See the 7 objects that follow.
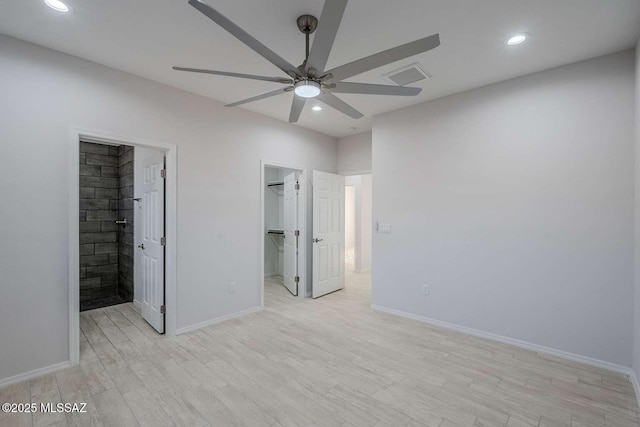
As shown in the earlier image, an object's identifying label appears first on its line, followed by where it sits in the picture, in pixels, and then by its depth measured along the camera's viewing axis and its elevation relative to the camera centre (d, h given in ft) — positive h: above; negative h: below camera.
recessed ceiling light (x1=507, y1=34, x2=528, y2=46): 7.66 +4.67
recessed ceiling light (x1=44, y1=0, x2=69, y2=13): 6.48 +4.73
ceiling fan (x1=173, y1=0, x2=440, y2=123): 4.45 +2.85
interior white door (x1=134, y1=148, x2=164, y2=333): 10.98 -0.75
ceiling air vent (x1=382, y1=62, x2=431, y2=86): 9.22 +4.62
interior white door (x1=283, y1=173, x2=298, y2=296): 15.93 -1.02
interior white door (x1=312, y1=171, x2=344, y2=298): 15.72 -1.02
